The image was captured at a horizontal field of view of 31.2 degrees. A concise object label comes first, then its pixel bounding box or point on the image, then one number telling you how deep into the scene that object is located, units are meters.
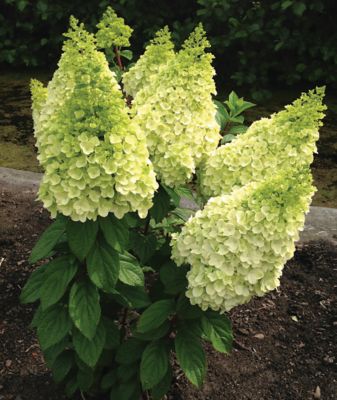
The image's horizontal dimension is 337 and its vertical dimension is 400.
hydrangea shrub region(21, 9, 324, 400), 1.51
